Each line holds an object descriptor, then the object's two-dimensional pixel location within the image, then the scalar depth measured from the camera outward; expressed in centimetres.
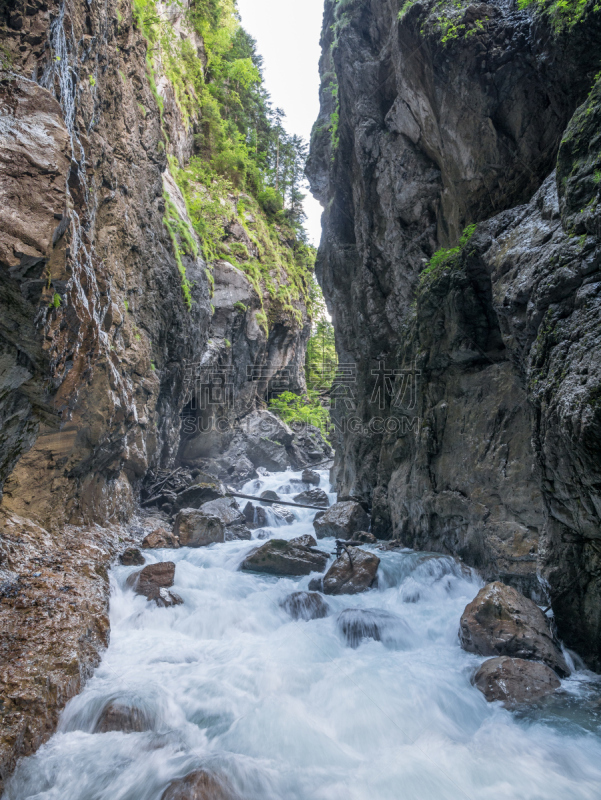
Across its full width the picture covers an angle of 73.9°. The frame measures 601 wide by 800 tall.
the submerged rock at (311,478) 2120
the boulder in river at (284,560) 897
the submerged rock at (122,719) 403
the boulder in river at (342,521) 1178
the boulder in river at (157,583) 699
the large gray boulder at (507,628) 482
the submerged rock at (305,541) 1019
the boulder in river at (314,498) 1730
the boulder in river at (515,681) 437
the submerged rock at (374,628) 623
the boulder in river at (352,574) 783
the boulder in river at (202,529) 1095
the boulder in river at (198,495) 1423
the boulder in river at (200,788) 308
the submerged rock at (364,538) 1098
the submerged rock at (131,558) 845
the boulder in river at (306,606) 691
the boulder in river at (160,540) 1019
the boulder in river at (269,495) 1780
